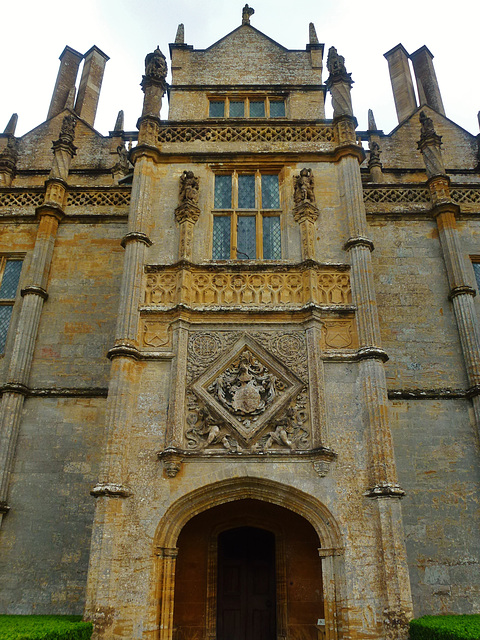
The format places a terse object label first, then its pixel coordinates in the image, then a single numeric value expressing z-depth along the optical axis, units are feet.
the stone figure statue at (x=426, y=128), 45.37
